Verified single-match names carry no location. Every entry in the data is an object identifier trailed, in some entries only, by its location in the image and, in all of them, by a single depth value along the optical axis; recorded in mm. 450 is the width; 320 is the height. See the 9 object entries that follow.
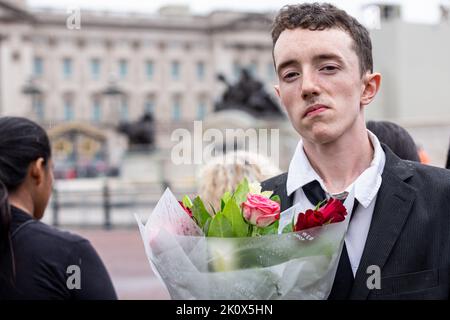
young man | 2082
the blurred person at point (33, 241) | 2570
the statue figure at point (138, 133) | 33719
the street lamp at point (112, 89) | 30516
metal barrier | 17203
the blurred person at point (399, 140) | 3531
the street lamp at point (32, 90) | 30188
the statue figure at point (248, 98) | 31625
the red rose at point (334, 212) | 1864
